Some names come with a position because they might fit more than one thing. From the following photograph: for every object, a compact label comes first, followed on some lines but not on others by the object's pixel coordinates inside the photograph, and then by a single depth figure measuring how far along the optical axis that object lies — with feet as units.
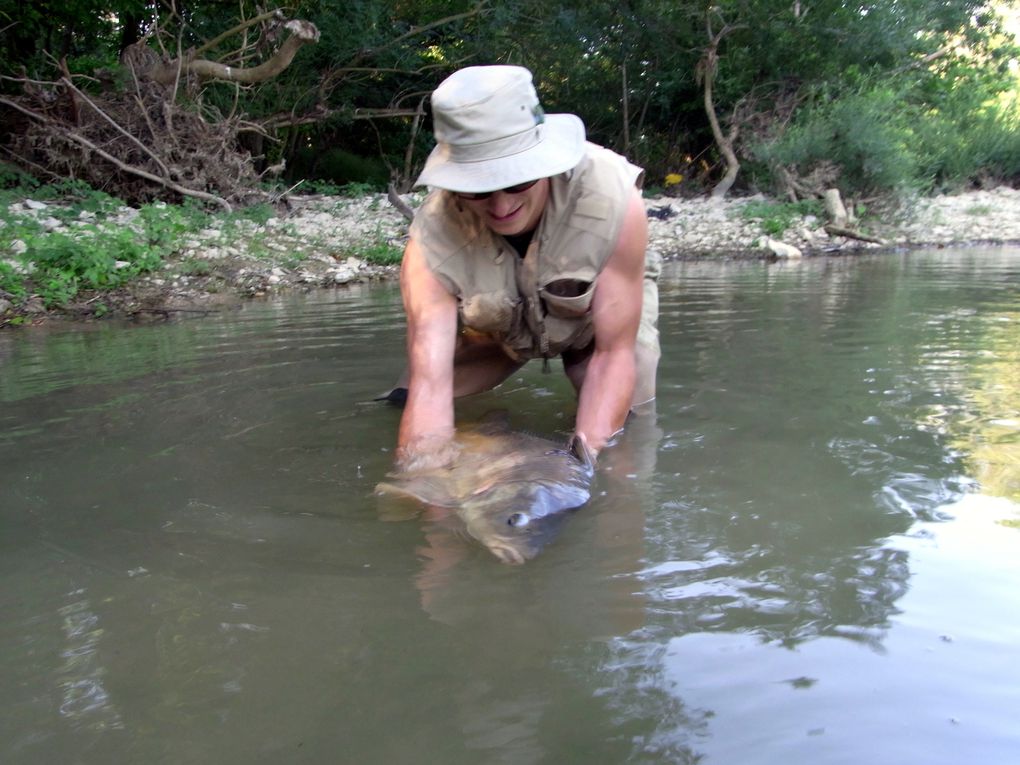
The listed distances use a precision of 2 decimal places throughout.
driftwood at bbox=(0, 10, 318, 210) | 34.19
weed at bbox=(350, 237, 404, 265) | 32.89
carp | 7.61
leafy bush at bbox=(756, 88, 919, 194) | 42.11
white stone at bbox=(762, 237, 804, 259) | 36.35
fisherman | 9.62
